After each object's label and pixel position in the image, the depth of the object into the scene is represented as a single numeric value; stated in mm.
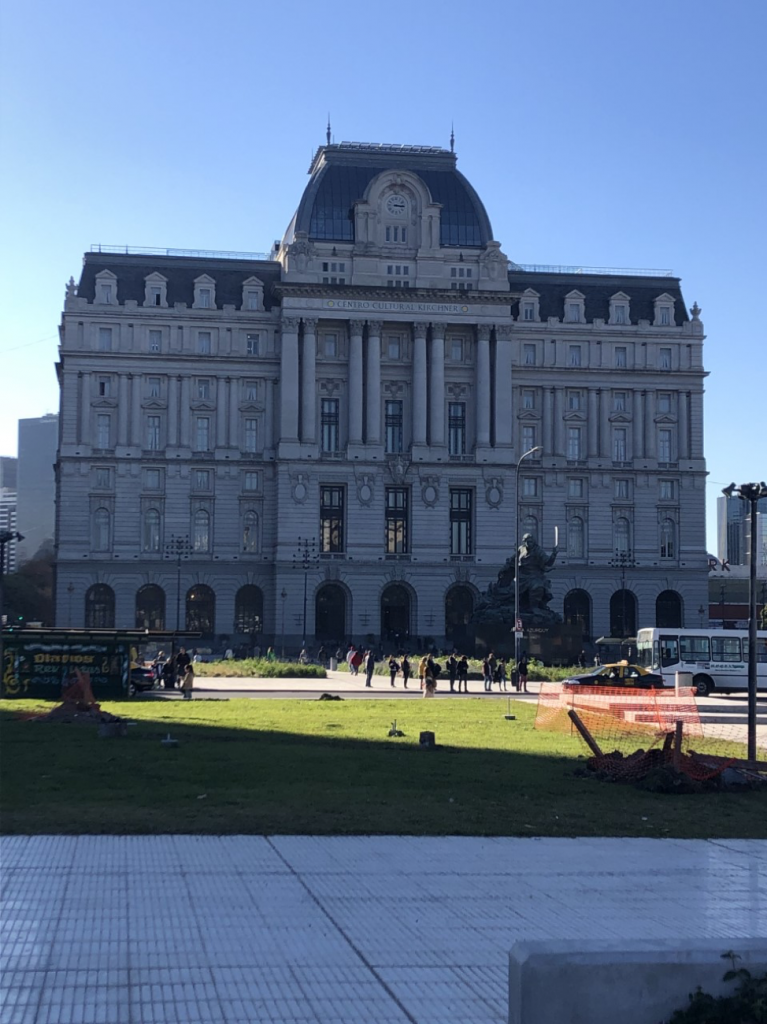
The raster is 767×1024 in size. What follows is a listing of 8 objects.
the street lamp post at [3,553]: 45156
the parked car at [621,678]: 57344
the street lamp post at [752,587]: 27922
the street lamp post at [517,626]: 68375
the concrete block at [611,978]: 8250
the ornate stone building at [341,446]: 105188
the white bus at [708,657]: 64250
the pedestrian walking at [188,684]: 48438
